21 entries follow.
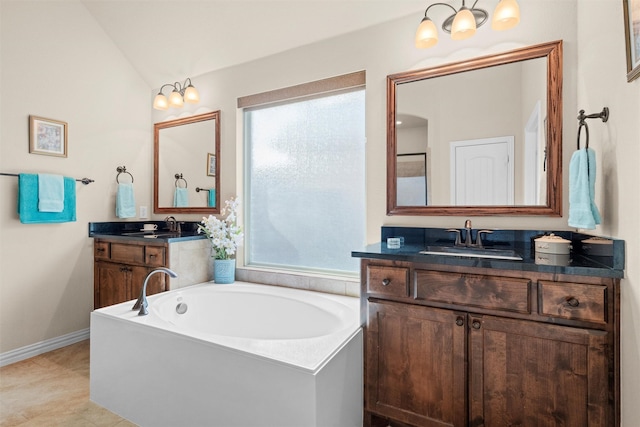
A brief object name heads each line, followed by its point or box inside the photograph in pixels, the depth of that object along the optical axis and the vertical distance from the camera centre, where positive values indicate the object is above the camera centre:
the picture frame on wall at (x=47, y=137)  2.63 +0.62
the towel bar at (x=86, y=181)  2.94 +0.28
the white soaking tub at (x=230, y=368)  1.36 -0.73
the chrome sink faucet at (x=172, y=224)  3.26 -0.11
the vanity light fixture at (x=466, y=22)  1.73 +1.02
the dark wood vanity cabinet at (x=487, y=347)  1.30 -0.59
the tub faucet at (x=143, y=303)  1.93 -0.53
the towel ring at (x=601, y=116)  1.40 +0.40
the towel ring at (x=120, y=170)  3.24 +0.42
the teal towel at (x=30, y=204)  2.53 +0.07
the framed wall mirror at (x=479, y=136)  1.84 +0.45
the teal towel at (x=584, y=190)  1.43 +0.09
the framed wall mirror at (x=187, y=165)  3.06 +0.46
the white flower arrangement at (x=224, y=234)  2.73 -0.18
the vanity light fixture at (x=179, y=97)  2.98 +1.05
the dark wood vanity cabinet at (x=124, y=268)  2.61 -0.47
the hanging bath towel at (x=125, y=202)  3.16 +0.10
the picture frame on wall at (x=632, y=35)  1.11 +0.59
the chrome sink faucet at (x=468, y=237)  1.89 -0.15
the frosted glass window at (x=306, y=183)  2.52 +0.23
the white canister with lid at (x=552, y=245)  1.56 -0.16
